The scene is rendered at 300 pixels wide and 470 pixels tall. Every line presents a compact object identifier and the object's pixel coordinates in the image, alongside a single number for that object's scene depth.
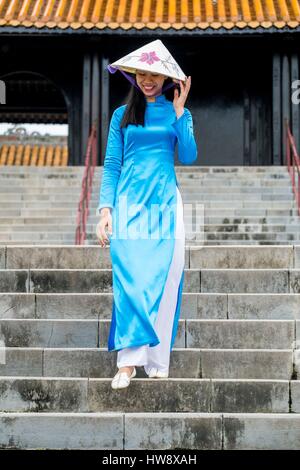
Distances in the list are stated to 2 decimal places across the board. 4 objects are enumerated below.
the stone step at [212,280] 6.01
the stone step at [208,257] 6.45
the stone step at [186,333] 5.24
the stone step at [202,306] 5.64
